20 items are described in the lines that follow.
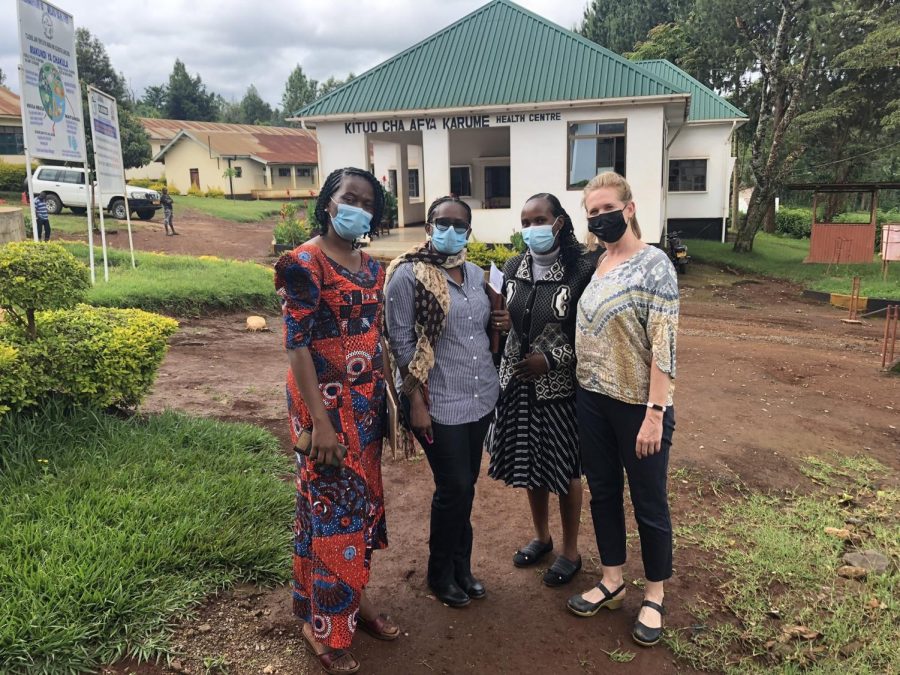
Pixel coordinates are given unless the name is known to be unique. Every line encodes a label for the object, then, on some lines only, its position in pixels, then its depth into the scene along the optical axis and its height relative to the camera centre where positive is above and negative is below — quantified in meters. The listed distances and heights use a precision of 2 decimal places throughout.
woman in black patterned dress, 3.02 -0.70
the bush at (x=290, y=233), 16.86 -0.48
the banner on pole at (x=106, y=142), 9.45 +1.10
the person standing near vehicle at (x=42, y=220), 14.81 -0.07
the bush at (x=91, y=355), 4.05 -0.88
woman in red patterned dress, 2.35 -0.67
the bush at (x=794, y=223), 32.09 -0.67
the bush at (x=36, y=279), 3.90 -0.37
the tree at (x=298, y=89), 78.12 +14.75
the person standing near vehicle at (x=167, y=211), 19.78 +0.14
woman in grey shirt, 2.80 -0.61
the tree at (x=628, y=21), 39.22 +11.25
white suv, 20.91 +0.88
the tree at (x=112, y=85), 27.00 +5.88
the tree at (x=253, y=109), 73.31 +11.71
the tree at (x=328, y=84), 75.54 +14.80
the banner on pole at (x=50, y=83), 7.11 +1.52
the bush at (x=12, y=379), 3.75 -0.92
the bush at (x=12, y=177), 26.25 +1.58
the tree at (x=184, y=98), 56.00 +9.92
